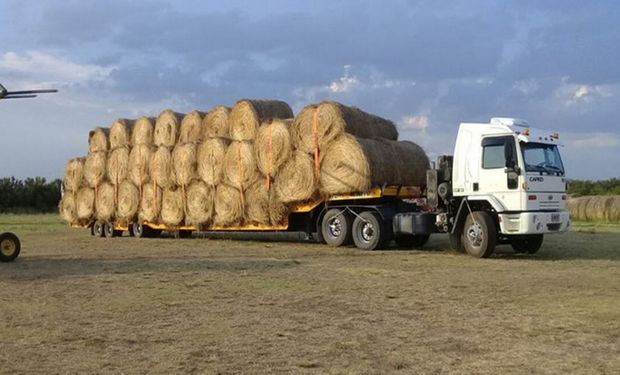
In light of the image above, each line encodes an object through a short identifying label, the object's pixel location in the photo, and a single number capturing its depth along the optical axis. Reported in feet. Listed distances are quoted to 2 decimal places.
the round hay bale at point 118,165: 75.66
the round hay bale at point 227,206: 61.68
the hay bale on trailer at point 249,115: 61.26
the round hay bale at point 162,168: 68.95
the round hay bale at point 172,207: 68.13
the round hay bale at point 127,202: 74.23
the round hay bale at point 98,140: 79.92
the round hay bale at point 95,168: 78.90
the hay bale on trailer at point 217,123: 64.28
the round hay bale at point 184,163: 66.18
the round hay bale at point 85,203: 81.00
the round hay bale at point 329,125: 54.24
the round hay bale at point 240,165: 60.54
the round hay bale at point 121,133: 77.00
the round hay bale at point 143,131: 73.56
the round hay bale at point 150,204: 71.20
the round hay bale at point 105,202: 77.41
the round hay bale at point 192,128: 67.67
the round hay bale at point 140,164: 72.79
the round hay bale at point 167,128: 70.49
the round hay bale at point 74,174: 83.71
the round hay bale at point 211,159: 63.05
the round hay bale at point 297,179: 55.67
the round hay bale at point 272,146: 57.36
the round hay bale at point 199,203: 64.75
